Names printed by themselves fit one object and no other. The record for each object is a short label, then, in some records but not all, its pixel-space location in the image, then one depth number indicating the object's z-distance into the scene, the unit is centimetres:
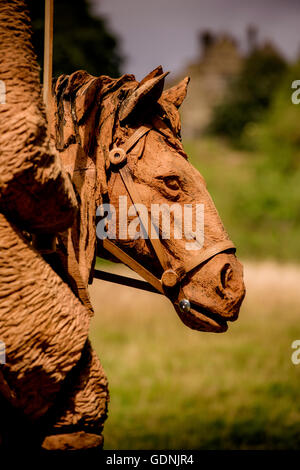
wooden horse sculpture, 400
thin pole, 416
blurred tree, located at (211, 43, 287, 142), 4172
